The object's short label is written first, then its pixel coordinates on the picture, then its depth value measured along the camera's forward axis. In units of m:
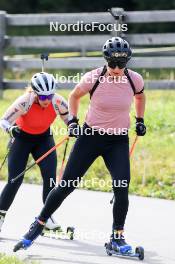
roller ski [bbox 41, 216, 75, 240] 10.11
